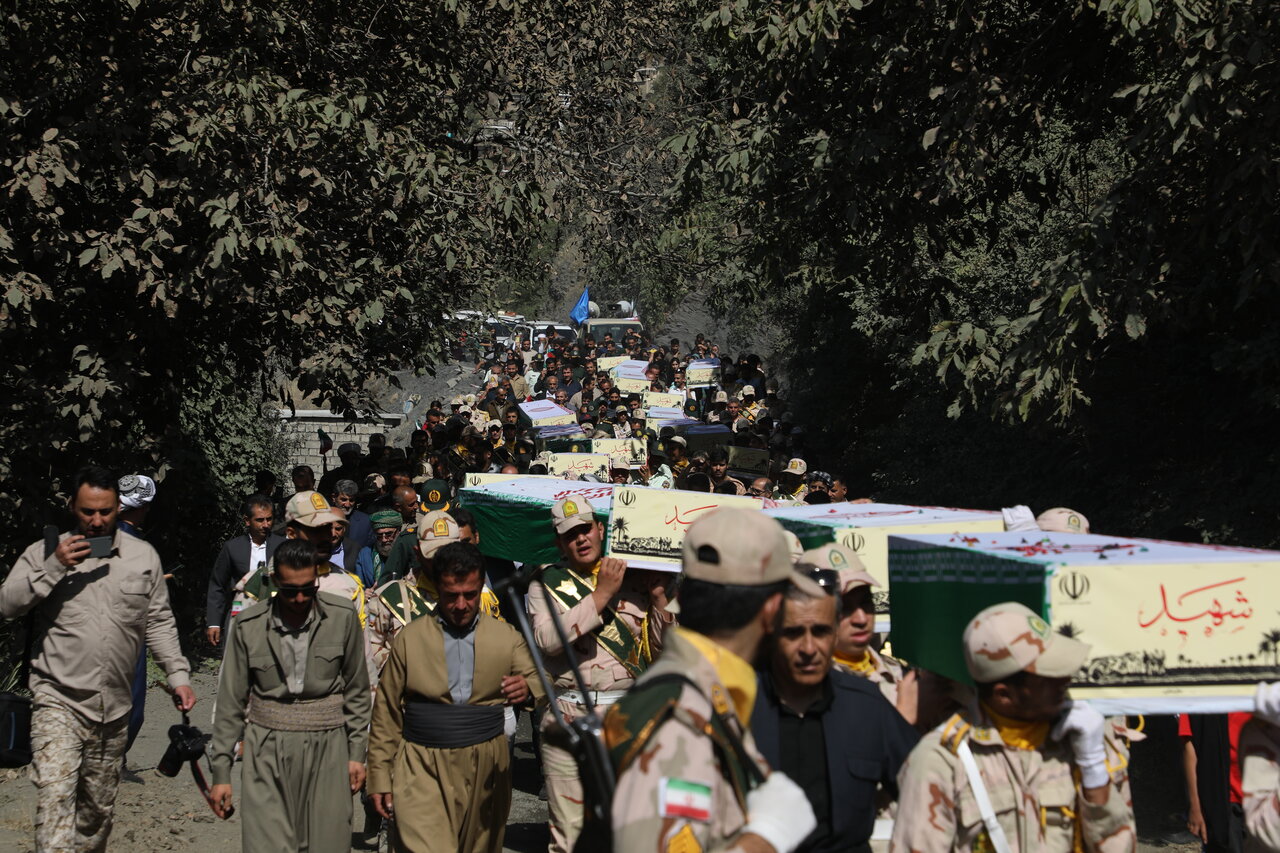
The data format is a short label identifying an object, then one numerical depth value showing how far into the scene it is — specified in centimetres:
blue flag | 4212
